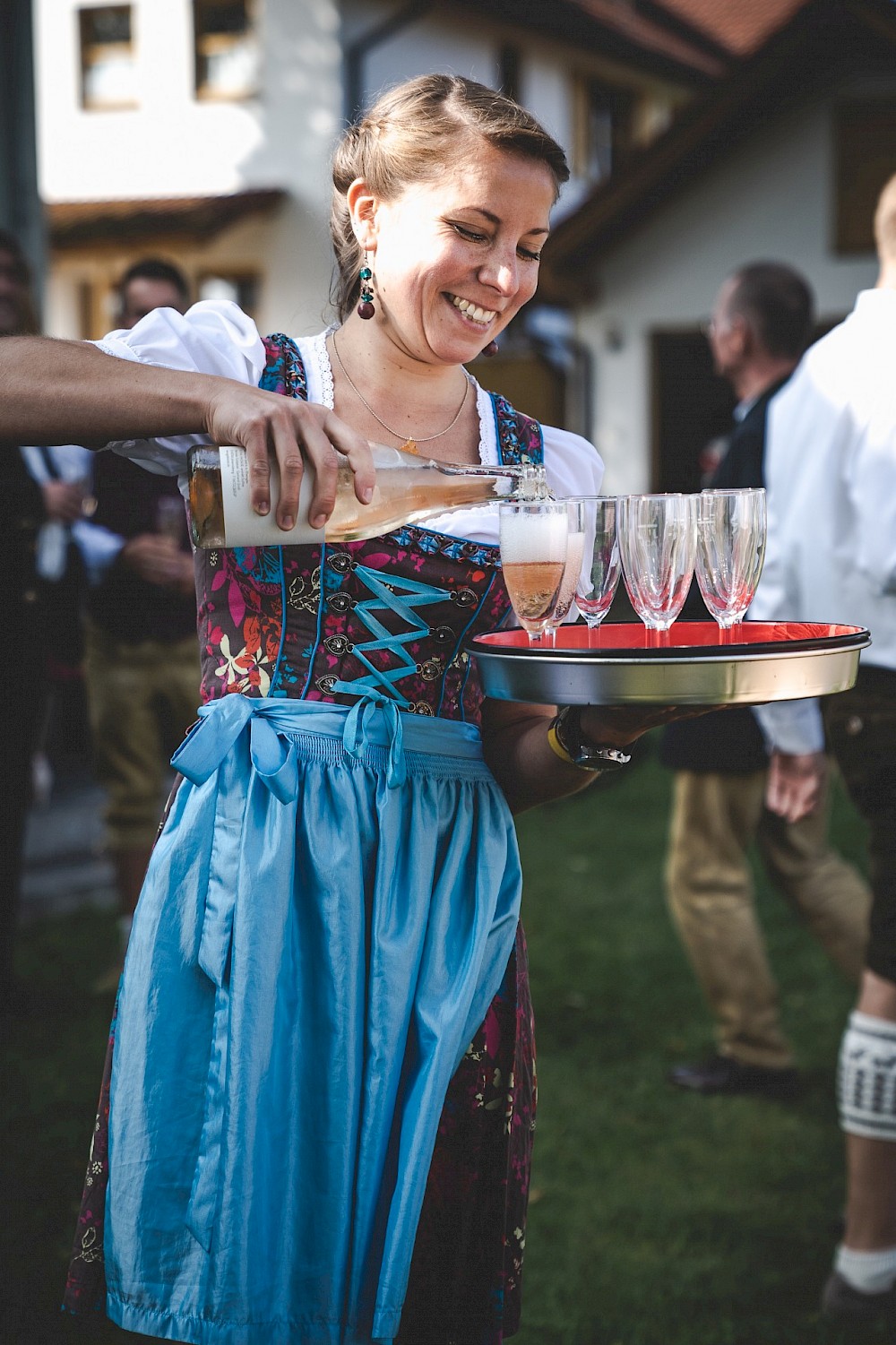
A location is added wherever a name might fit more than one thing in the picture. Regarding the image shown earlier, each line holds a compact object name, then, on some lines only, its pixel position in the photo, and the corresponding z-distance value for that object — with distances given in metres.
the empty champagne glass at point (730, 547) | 1.74
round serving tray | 1.49
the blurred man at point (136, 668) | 4.61
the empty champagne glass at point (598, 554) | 1.70
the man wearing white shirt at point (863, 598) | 2.68
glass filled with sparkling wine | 1.62
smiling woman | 1.67
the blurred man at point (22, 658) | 3.93
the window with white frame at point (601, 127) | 20.00
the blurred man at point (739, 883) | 4.02
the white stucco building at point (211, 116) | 15.69
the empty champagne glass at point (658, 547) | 1.71
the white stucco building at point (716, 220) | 13.86
